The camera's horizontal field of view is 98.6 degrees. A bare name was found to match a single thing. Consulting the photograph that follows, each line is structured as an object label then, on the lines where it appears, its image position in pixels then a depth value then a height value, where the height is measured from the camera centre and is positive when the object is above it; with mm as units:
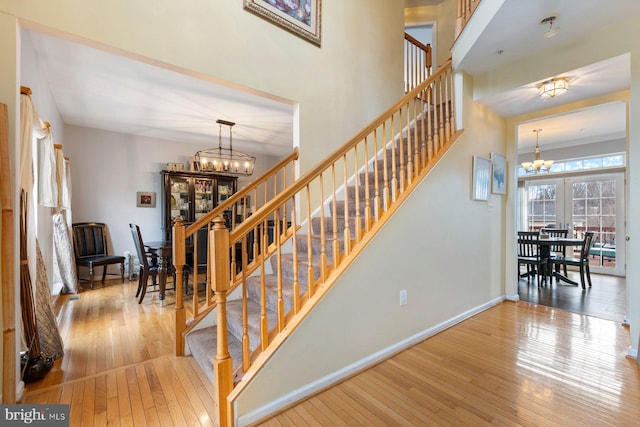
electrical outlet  2344 -729
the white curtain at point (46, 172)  2890 +446
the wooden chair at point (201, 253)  3656 -550
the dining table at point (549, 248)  4398 -636
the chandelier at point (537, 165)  5156 +880
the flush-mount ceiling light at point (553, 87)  2795 +1283
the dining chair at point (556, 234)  5246 -465
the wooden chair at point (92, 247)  4270 -557
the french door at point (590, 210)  5262 +5
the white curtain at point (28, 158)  1925 +395
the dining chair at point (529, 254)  4517 -768
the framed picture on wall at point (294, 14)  2686 +2054
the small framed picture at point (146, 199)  5188 +272
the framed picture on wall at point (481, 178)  3135 +390
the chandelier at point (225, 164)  4359 +787
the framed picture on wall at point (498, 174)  3451 +486
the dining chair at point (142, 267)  3461 -717
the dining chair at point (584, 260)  4316 -785
